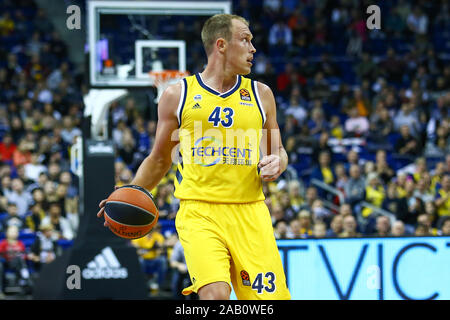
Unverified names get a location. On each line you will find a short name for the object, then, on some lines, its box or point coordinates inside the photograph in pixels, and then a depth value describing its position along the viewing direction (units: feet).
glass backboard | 35.35
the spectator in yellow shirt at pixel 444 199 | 41.91
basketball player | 15.96
